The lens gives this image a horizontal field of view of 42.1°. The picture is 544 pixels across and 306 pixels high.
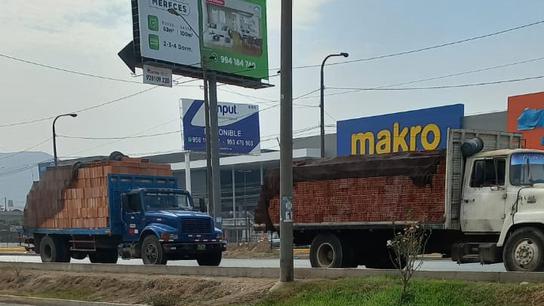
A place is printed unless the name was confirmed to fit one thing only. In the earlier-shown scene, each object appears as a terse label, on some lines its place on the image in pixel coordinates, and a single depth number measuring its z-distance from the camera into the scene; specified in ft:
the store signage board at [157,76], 130.00
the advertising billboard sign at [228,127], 153.07
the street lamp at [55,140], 154.55
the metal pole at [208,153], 107.66
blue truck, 65.16
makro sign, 119.14
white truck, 41.01
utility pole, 43.42
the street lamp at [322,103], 109.09
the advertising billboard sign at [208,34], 129.29
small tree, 36.14
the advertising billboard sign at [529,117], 103.76
